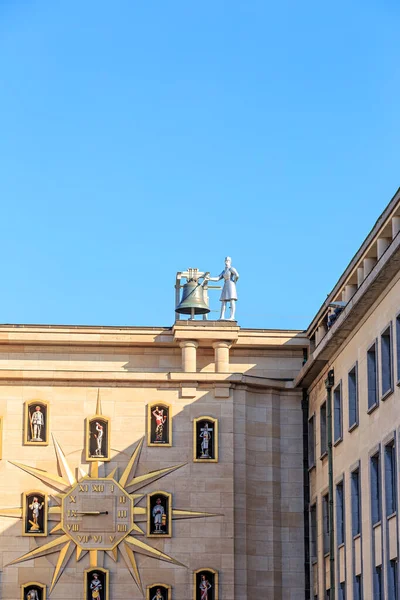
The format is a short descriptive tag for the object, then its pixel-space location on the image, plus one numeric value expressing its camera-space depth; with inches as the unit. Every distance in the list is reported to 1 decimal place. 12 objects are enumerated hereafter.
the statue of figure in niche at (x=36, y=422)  2516.0
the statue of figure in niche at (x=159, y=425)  2527.1
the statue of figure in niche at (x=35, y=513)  2466.8
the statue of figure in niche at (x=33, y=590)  2433.6
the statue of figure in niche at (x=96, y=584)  2432.3
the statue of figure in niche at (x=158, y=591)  2443.4
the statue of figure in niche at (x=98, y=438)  2511.1
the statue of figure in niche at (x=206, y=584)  2445.9
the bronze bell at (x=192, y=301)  2655.0
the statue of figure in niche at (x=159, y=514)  2474.2
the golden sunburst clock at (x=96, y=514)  2459.4
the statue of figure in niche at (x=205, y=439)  2516.0
